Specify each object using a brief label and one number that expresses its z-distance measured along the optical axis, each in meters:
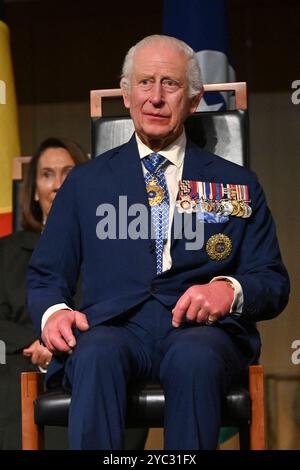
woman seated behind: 5.31
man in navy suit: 3.54
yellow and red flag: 6.47
